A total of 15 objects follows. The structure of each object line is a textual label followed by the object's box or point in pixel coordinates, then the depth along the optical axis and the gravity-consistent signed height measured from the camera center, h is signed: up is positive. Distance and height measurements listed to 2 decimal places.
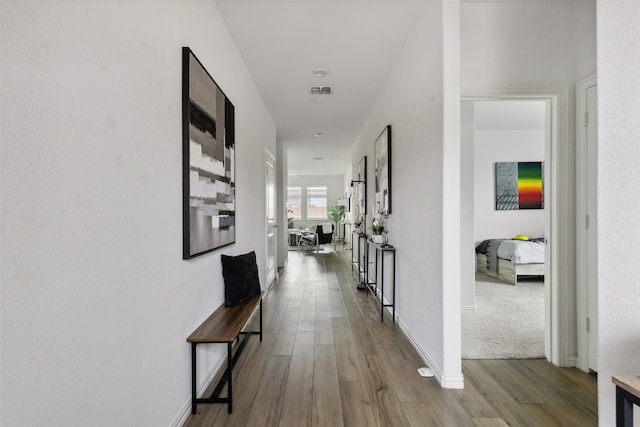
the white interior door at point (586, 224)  2.12 -0.09
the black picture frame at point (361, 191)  5.05 +0.38
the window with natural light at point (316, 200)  12.11 +0.48
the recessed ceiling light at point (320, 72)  3.25 +1.50
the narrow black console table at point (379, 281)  3.22 -0.86
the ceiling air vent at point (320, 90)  3.71 +1.50
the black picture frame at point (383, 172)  3.37 +0.48
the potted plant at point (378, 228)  3.54 -0.20
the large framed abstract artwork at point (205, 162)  1.67 +0.32
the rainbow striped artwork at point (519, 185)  6.09 +0.54
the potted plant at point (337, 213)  11.01 -0.03
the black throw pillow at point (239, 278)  2.31 -0.52
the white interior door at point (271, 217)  4.57 -0.08
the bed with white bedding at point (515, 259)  4.77 -0.74
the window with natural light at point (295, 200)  12.05 +0.48
